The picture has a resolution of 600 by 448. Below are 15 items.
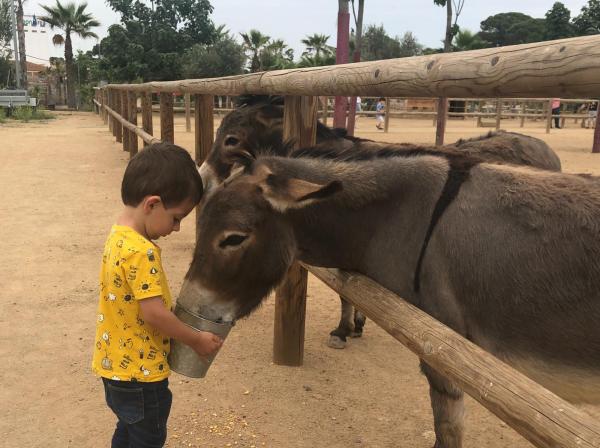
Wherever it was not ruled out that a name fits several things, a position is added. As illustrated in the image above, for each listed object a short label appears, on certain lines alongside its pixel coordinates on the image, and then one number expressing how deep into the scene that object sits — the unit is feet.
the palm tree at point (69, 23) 136.15
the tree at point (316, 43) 154.20
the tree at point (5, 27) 153.96
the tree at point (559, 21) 153.62
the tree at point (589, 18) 148.87
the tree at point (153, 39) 115.55
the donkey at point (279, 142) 12.63
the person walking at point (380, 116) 75.92
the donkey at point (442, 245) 5.80
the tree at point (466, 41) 114.32
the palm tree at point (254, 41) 128.26
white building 147.17
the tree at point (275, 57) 118.42
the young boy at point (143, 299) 6.14
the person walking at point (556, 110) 79.99
